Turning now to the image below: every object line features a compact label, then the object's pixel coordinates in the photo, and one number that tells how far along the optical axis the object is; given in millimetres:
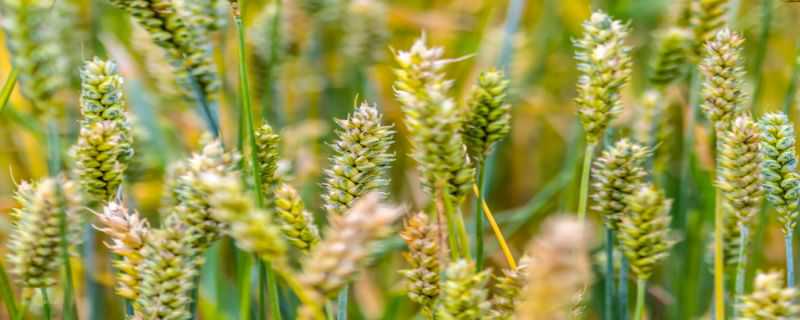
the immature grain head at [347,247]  798
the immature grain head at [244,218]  782
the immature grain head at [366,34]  1483
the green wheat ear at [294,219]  897
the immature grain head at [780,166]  902
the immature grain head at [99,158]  905
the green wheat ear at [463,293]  851
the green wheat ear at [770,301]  841
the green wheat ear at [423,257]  897
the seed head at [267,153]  926
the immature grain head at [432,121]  858
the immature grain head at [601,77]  935
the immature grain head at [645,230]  900
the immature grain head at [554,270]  740
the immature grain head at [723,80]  922
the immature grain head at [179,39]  964
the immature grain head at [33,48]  953
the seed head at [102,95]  920
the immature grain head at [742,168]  899
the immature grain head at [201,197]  877
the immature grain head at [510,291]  907
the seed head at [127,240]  885
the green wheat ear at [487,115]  921
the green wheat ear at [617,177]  936
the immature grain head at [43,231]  873
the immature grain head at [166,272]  870
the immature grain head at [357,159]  894
